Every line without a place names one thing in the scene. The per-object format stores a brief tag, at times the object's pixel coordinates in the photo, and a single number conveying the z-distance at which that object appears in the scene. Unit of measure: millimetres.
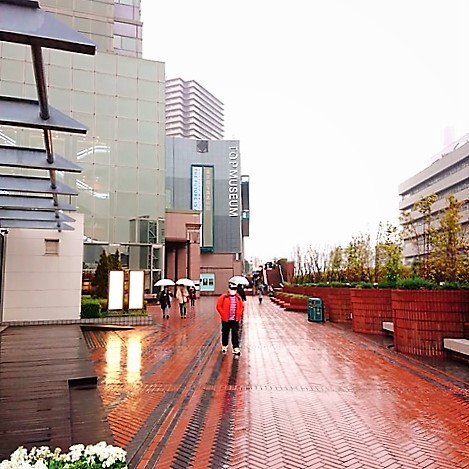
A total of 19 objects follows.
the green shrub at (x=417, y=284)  9672
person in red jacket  9438
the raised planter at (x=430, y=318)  9195
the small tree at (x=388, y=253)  13062
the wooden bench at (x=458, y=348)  8391
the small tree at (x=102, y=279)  19109
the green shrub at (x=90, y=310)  15742
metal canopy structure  4070
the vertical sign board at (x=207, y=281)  52000
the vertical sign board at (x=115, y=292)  16219
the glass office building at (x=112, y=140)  29734
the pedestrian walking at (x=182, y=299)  19703
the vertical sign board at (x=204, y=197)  54125
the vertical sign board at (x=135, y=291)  16641
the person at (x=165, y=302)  19266
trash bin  16938
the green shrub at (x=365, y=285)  13770
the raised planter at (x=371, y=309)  12859
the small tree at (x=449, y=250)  10680
